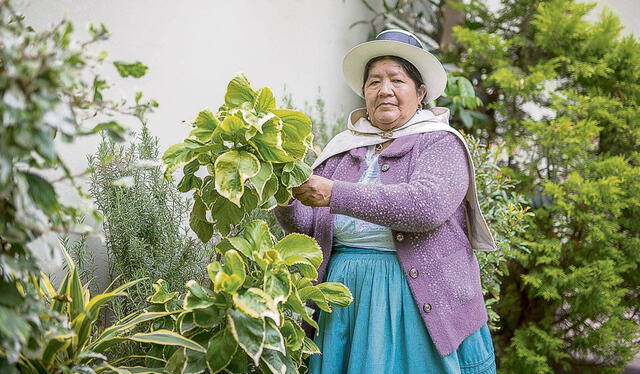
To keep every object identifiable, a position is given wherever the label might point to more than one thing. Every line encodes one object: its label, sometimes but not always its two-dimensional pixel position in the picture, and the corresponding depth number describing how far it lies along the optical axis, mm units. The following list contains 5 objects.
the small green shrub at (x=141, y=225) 2189
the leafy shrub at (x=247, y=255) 1611
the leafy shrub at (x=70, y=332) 1269
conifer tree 3656
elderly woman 1937
